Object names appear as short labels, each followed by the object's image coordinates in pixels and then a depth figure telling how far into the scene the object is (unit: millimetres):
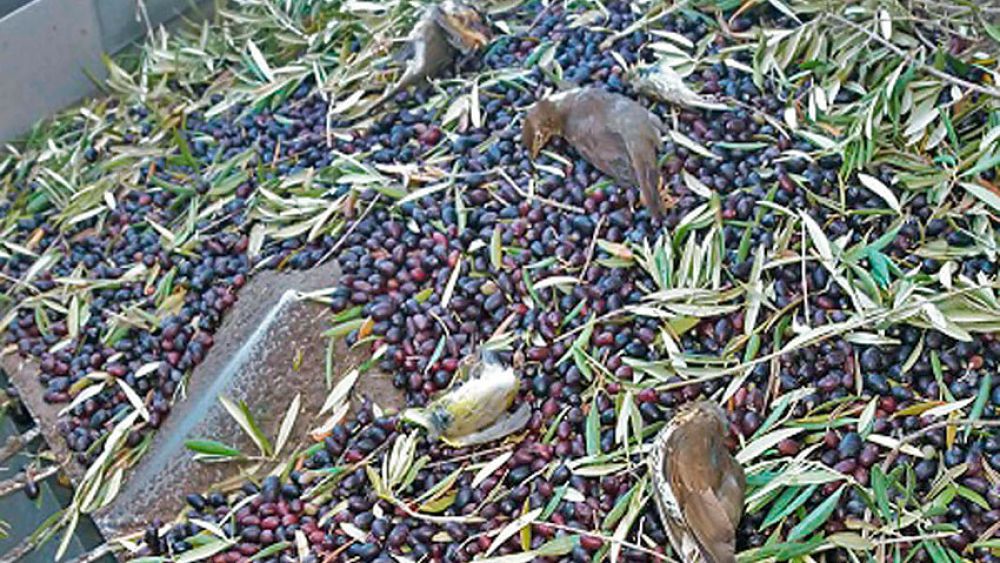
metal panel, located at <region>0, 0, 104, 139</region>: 2844
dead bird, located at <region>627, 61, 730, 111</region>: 2242
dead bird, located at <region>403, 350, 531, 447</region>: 1941
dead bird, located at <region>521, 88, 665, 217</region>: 2131
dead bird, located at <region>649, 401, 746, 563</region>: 1681
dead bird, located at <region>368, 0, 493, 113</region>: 2562
